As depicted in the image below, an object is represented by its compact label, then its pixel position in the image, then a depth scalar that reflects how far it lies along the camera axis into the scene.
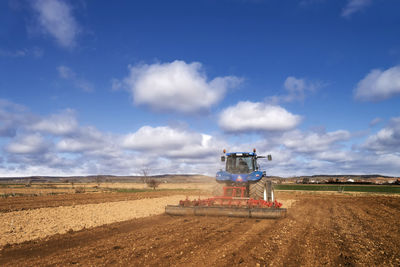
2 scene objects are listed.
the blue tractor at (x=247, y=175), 12.13
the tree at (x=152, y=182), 57.69
